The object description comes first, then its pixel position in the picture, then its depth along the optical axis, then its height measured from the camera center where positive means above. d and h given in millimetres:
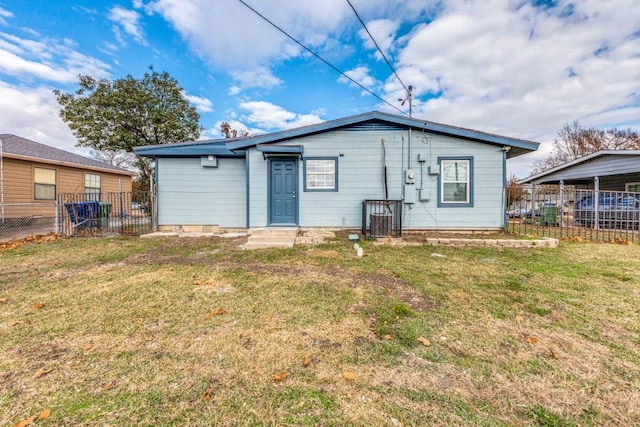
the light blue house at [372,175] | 7855 +1037
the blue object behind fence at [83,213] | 8547 -117
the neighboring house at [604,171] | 11253 +1876
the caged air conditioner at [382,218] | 6895 -202
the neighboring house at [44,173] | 10961 +1745
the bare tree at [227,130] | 14625 +4390
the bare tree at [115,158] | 28703 +5656
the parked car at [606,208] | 10059 +102
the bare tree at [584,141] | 23984 +6539
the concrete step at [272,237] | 6492 -705
